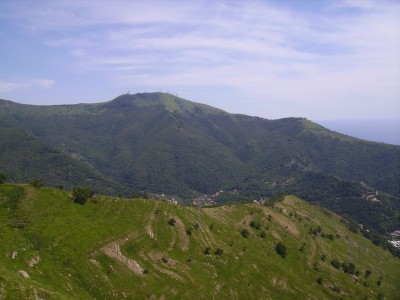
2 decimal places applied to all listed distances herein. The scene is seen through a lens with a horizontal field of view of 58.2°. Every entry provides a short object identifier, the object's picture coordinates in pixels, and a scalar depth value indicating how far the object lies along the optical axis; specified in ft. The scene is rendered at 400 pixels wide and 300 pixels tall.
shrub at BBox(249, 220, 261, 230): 538.88
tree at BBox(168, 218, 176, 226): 421.55
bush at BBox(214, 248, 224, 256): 414.02
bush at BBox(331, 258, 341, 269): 530.68
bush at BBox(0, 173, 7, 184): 380.37
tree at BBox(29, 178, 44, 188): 391.75
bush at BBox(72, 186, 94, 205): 396.57
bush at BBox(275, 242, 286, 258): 495.41
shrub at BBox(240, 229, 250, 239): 494.96
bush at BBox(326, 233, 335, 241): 639.80
